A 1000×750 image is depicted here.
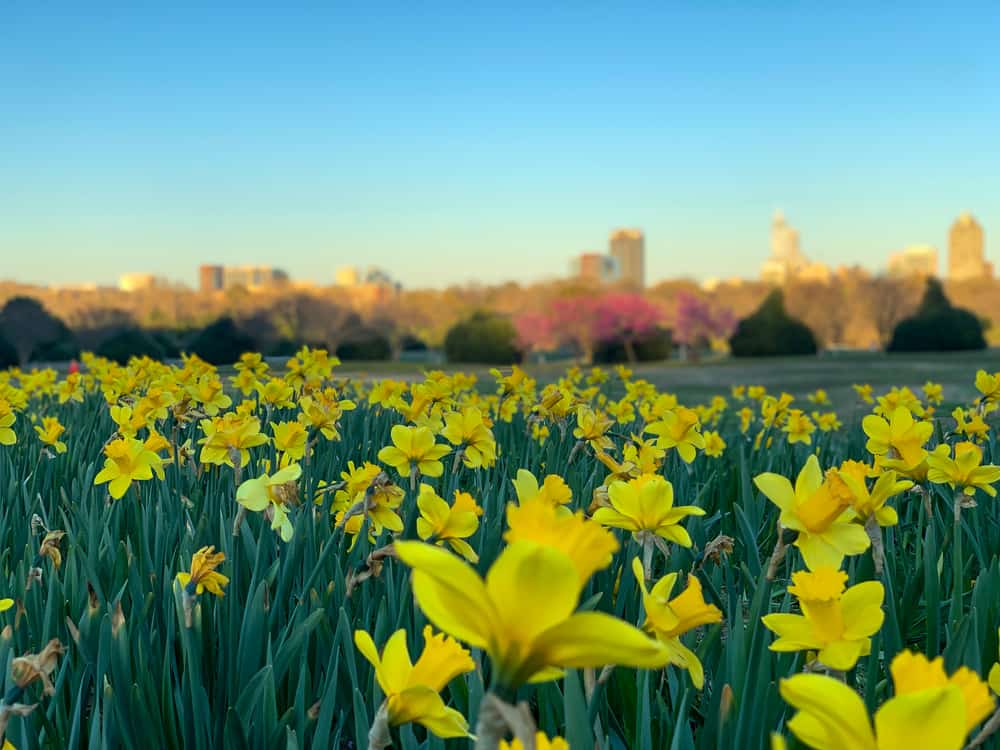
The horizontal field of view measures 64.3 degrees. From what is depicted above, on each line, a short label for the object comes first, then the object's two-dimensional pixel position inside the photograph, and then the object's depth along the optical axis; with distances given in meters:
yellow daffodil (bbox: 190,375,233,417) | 3.55
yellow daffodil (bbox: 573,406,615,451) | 2.78
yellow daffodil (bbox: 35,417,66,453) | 3.34
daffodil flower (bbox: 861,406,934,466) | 2.08
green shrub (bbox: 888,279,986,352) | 34.06
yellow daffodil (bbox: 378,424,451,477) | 2.29
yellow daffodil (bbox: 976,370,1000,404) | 3.29
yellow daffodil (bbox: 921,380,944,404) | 5.18
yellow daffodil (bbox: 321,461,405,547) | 1.78
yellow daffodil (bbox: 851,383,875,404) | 5.15
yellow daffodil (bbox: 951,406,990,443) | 3.21
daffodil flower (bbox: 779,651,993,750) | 0.59
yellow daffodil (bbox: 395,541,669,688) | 0.54
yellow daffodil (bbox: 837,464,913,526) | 1.48
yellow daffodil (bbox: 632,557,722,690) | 1.07
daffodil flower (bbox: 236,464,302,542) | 1.82
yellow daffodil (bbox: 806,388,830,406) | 6.51
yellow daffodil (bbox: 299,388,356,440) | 3.02
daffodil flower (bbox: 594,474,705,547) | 1.47
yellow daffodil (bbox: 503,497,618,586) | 0.59
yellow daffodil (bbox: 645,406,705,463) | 2.79
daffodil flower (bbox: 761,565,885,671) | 1.00
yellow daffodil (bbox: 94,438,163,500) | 2.27
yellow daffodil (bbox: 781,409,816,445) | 4.36
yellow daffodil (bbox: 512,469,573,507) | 1.36
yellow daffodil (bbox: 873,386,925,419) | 3.27
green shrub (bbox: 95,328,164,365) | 24.27
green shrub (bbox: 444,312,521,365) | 37.00
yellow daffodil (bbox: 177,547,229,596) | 1.50
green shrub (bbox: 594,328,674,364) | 37.78
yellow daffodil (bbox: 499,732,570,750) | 0.63
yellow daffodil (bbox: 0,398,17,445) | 3.14
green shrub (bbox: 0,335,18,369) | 29.73
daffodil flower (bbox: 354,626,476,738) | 0.84
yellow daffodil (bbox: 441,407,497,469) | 2.63
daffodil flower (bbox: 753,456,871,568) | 1.32
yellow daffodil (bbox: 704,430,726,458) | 4.00
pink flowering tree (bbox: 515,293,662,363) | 37.72
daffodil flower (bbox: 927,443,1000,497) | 2.07
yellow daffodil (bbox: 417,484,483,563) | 1.61
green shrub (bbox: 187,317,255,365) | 23.12
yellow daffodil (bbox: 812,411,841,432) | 5.42
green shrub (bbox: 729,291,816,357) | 35.28
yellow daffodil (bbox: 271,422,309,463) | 2.50
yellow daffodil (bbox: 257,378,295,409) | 3.74
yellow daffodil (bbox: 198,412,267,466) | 2.49
